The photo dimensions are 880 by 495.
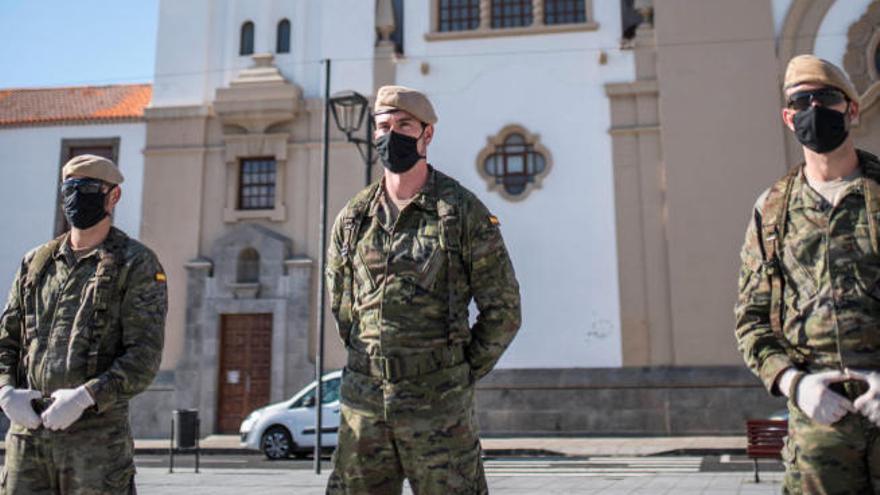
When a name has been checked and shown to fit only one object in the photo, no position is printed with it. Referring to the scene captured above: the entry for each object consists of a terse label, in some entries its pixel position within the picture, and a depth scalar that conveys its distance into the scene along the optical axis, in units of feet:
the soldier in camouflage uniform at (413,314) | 11.45
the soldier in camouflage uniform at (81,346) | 12.89
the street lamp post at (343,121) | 40.83
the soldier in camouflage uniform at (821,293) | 10.21
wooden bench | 35.68
